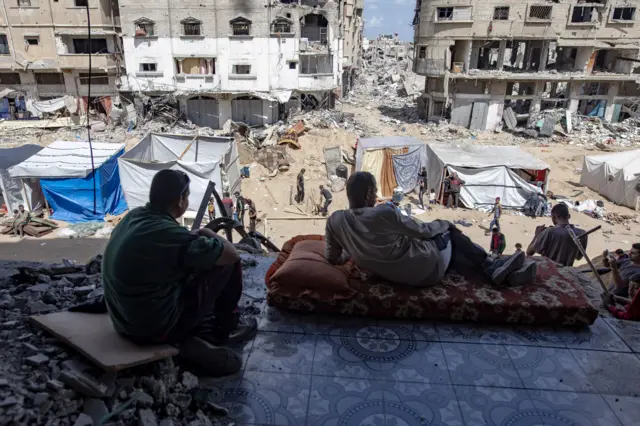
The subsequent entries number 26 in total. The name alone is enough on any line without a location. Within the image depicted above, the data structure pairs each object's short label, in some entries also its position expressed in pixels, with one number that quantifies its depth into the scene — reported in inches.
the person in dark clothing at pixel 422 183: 654.7
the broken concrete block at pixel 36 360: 100.0
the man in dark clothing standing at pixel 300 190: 669.3
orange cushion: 150.1
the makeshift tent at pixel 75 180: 568.1
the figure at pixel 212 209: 552.9
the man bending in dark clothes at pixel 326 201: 604.6
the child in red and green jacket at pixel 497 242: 374.9
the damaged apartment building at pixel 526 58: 1037.8
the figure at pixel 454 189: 632.4
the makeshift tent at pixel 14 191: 574.9
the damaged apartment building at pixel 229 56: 1003.3
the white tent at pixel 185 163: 546.9
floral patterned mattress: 146.9
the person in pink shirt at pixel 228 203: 470.5
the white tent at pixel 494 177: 629.6
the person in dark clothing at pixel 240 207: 549.0
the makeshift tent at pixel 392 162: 692.7
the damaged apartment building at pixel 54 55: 1023.6
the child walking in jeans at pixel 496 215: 537.5
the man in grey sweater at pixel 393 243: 143.8
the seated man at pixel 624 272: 178.1
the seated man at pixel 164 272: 100.0
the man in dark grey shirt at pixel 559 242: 221.9
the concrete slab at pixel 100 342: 100.9
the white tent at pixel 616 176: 634.8
